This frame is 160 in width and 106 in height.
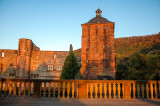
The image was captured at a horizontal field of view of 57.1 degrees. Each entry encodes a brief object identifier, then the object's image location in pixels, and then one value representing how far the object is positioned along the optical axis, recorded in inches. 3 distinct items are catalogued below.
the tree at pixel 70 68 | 1204.4
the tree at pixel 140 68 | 939.3
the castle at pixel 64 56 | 1472.7
